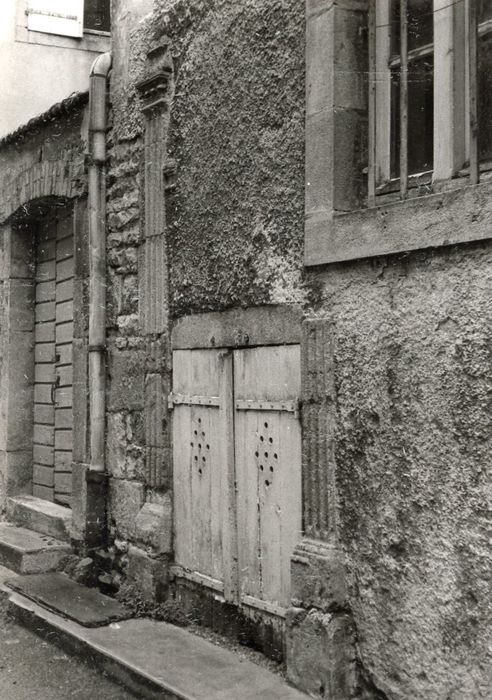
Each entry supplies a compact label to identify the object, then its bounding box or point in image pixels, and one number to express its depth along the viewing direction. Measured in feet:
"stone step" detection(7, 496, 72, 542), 22.43
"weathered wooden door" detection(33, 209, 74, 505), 23.63
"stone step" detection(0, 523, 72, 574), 21.08
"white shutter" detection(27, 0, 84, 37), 29.45
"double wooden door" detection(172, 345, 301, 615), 14.48
